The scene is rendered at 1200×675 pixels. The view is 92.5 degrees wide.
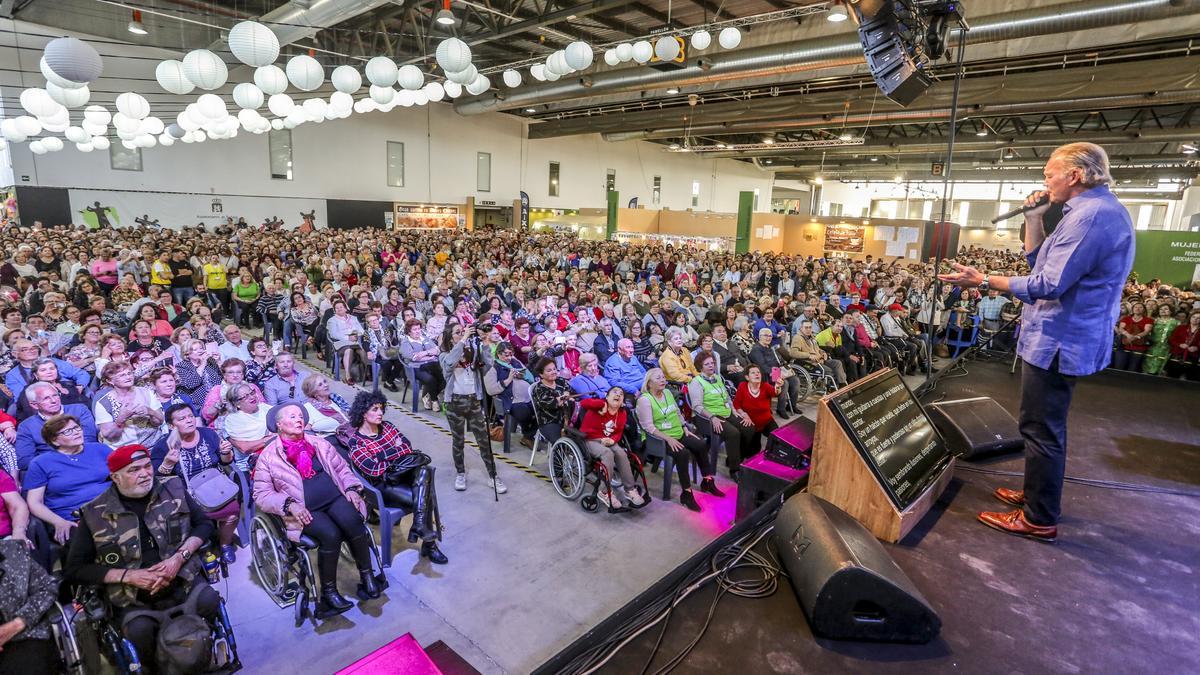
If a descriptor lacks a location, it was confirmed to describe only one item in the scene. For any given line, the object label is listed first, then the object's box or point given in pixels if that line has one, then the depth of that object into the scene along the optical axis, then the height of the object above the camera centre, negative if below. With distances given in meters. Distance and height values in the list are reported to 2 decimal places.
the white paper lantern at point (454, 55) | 5.80 +1.89
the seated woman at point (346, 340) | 6.67 -1.19
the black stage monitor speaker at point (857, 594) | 1.73 -1.01
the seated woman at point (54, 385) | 3.60 -1.13
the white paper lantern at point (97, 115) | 7.90 +1.62
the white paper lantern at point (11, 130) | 8.02 +1.31
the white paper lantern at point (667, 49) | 6.22 +2.20
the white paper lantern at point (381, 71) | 6.06 +1.77
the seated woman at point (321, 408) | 3.96 -1.20
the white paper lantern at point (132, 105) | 6.32 +1.36
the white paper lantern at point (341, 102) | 7.92 +1.88
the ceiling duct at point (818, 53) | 5.86 +2.88
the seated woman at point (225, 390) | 3.98 -1.10
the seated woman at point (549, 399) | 4.72 -1.25
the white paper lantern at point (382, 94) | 6.76 +1.71
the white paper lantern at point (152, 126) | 8.79 +1.60
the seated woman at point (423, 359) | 6.10 -1.24
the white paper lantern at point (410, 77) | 6.51 +1.85
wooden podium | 2.32 -0.93
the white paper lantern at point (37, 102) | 6.26 +1.34
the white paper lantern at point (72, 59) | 4.39 +1.28
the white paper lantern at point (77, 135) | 9.73 +1.59
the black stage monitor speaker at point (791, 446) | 3.76 -1.25
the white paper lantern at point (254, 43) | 4.85 +1.62
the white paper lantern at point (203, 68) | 5.13 +1.46
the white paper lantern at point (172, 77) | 5.44 +1.46
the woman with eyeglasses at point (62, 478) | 2.83 -1.26
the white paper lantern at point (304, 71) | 5.81 +1.66
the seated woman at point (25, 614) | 2.13 -1.45
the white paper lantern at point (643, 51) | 6.25 +2.17
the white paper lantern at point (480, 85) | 7.57 +2.08
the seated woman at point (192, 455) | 3.30 -1.30
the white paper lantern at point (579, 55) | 6.32 +2.11
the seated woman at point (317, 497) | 2.99 -1.36
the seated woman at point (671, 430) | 4.44 -1.39
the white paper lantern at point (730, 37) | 6.26 +2.35
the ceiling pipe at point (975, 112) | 9.75 +3.08
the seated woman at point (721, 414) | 4.91 -1.37
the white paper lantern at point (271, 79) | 6.01 +1.62
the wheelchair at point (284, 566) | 2.99 -1.76
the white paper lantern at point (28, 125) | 8.04 +1.38
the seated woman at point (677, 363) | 5.54 -1.09
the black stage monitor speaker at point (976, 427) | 3.11 -0.91
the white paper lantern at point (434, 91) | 7.66 +2.03
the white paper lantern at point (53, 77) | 4.81 +1.31
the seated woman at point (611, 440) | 4.20 -1.40
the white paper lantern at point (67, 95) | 6.05 +1.38
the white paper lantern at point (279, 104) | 7.06 +1.62
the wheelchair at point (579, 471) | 4.22 -1.67
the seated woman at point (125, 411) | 3.40 -1.16
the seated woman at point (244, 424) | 3.72 -1.25
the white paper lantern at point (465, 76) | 6.73 +1.98
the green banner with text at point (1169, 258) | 12.74 +0.34
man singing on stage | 2.00 -0.10
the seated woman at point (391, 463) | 3.41 -1.33
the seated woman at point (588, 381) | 4.97 -1.16
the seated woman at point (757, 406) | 5.07 -1.32
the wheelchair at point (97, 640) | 2.24 -1.69
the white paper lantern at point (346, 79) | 6.51 +1.80
